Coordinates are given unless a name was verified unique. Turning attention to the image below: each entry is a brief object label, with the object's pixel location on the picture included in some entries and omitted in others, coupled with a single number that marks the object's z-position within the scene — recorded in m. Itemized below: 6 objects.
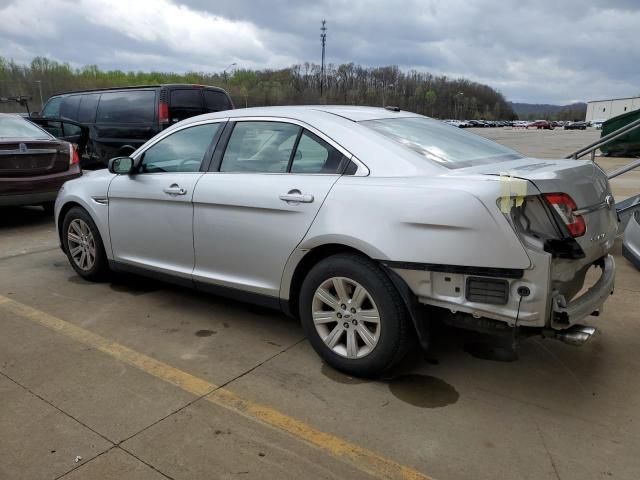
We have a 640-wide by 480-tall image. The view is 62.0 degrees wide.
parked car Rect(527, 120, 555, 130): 107.34
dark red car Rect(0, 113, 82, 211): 7.19
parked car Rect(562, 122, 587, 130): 104.06
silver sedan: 2.68
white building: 118.12
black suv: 9.22
